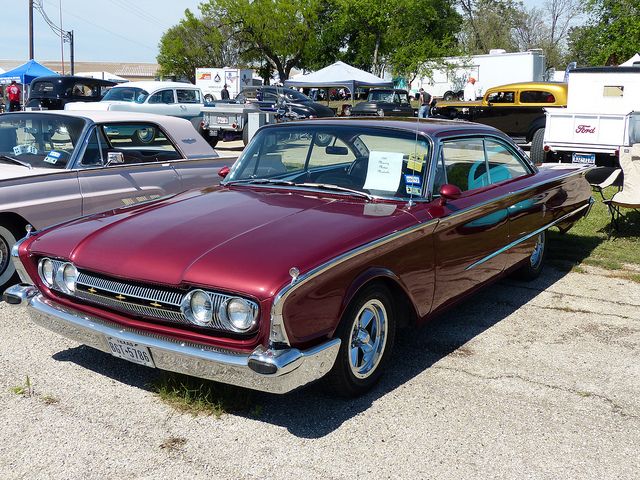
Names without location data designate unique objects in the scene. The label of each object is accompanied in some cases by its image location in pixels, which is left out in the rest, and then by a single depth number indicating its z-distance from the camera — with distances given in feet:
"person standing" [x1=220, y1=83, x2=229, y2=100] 123.75
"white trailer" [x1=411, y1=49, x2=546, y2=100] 117.08
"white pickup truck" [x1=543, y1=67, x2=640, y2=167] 40.37
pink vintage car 18.79
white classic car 62.85
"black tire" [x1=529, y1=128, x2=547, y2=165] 48.44
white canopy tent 110.11
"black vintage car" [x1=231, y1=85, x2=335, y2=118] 83.10
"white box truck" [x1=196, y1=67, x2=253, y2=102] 154.10
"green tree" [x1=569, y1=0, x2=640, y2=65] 106.83
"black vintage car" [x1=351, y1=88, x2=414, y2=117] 97.71
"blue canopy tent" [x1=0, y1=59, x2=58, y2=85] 102.06
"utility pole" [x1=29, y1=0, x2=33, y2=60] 129.64
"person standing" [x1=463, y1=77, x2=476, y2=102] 76.38
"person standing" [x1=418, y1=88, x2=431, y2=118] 80.20
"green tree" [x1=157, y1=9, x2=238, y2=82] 210.79
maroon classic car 11.12
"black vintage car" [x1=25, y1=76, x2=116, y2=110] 68.23
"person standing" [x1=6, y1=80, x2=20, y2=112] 85.66
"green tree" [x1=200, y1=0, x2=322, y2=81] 187.52
